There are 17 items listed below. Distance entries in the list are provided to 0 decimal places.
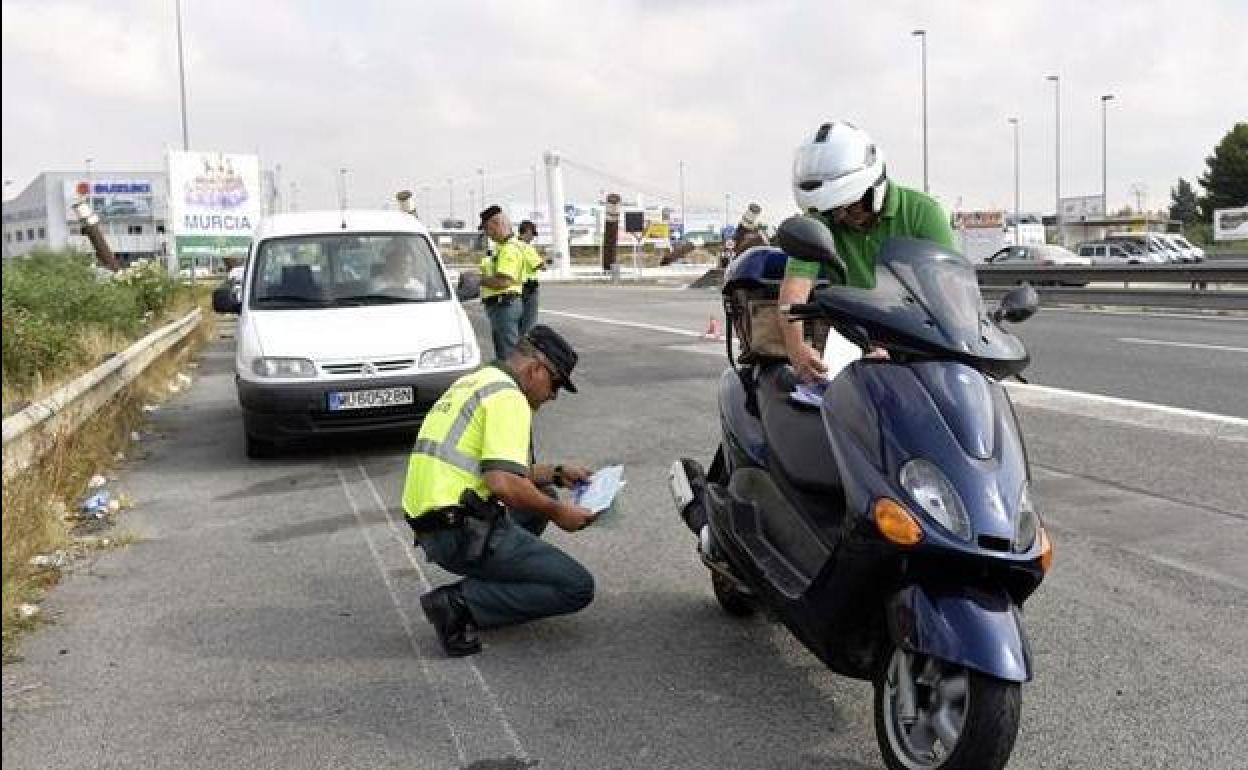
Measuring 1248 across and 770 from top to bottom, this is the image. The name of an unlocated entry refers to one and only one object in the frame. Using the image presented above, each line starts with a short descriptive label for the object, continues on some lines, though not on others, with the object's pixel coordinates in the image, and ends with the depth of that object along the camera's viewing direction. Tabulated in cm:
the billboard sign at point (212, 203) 3616
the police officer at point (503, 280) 1245
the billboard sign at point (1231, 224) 6174
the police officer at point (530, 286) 1273
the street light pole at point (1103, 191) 7600
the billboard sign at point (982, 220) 5303
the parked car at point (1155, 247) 3990
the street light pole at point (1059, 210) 6994
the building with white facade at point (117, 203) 9906
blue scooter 306
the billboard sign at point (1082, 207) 9438
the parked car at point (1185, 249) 4181
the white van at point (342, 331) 845
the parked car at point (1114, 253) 3791
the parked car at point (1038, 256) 3309
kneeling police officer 452
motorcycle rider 391
